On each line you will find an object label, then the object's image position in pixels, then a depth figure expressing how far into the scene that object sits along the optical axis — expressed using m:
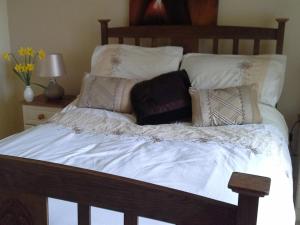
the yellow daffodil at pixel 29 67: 2.92
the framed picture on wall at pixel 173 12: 2.59
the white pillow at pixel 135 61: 2.40
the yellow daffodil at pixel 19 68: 2.90
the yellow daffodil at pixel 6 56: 2.99
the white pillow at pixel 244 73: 2.21
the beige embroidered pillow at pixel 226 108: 1.98
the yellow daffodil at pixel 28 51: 2.94
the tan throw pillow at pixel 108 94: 2.27
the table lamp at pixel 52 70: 2.77
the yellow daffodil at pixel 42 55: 2.89
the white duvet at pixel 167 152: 1.29
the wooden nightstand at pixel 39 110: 2.79
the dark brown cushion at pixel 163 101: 2.08
